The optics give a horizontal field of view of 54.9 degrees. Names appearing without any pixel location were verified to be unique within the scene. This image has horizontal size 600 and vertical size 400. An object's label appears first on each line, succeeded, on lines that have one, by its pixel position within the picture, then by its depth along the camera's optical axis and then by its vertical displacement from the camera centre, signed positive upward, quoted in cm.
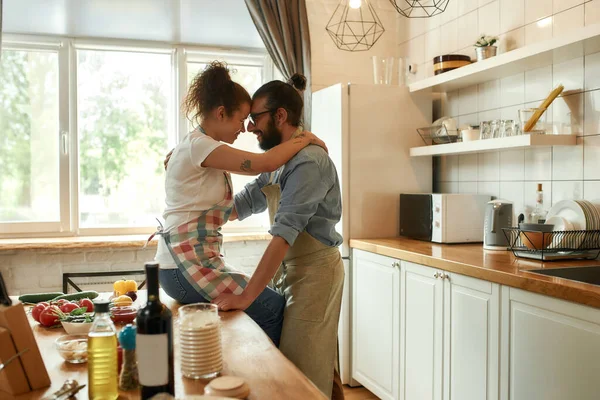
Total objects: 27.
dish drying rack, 239 -25
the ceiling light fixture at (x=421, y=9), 373 +120
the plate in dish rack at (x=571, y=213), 251 -13
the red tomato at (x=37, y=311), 168 -36
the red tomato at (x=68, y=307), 166 -35
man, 196 -20
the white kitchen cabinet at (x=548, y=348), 182 -56
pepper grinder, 114 -37
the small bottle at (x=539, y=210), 283 -12
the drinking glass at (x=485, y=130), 300 +29
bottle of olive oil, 108 -33
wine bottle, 100 -27
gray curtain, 377 +101
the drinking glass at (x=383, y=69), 367 +74
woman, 180 -3
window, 383 +38
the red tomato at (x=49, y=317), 163 -37
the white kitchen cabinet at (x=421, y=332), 265 -71
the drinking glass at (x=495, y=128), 293 +29
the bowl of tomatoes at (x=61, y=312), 159 -36
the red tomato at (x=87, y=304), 169 -35
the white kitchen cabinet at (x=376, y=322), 306 -77
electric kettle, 284 -19
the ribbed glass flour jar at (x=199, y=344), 121 -33
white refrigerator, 353 +18
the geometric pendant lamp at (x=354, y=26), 411 +116
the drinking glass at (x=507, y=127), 287 +29
